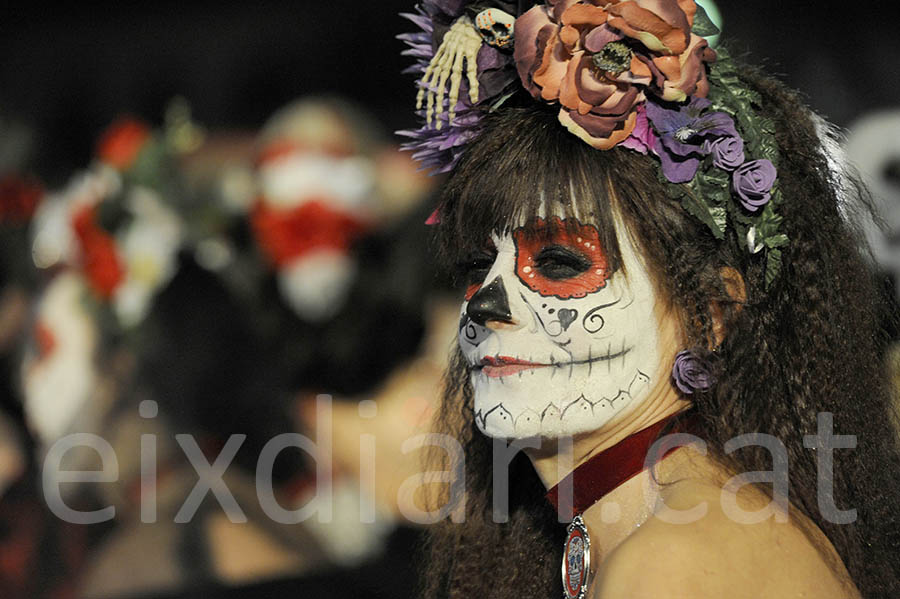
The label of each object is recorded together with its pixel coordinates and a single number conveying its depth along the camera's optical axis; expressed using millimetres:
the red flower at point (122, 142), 9836
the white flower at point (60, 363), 9859
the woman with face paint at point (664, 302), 3953
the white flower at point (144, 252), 9703
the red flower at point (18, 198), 10281
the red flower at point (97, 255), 9836
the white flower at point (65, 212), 9930
